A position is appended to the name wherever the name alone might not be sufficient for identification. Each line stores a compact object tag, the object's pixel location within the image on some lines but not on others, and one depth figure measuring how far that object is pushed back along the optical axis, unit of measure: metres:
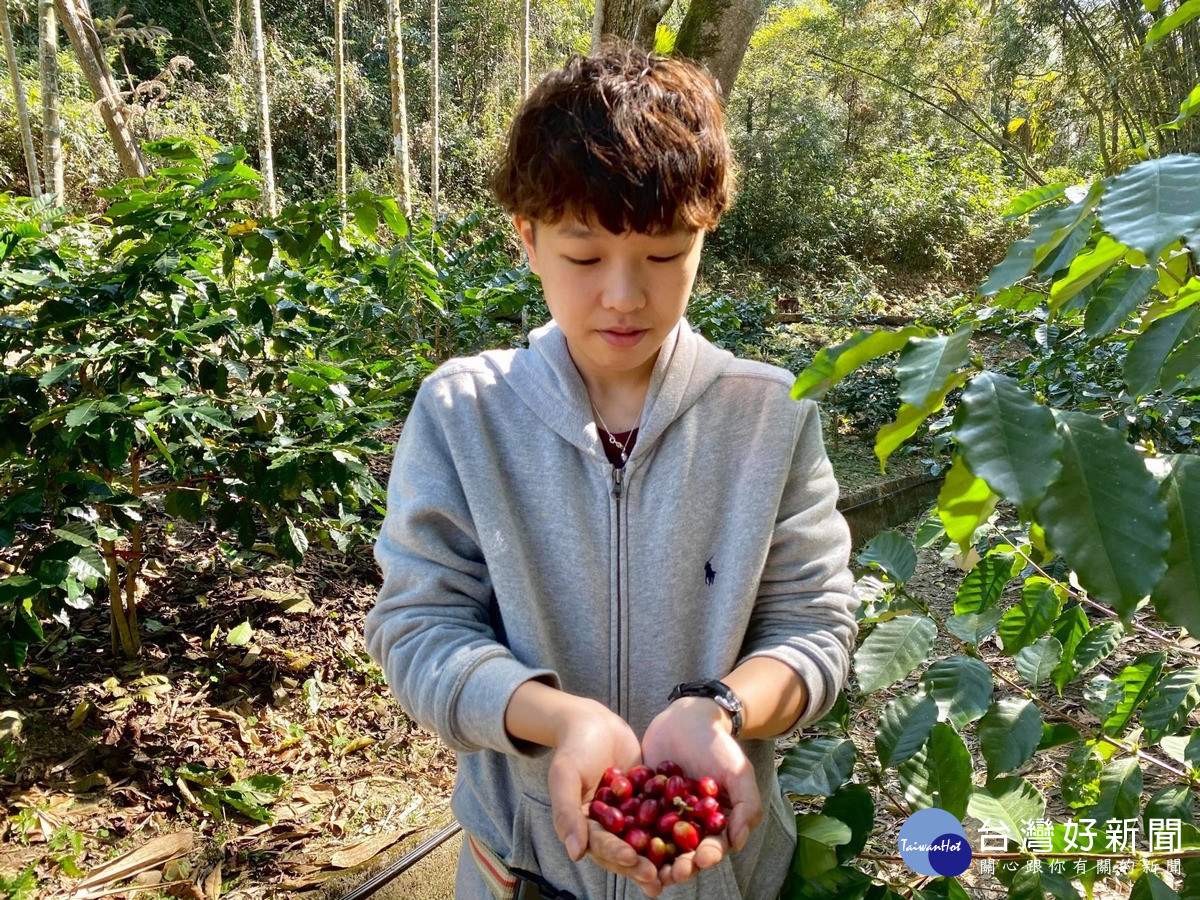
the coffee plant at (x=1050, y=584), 0.52
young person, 0.85
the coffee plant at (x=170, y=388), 1.54
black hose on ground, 1.70
